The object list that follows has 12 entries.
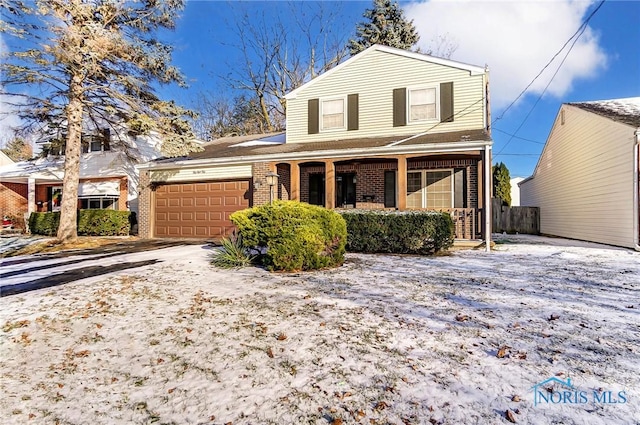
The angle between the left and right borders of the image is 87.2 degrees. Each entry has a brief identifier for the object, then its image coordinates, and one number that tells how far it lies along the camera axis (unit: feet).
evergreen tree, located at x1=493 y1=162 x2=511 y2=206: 66.03
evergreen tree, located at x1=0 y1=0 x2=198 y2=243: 31.07
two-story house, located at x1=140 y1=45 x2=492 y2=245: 34.09
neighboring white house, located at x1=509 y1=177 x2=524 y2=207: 103.83
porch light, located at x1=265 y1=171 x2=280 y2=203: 34.27
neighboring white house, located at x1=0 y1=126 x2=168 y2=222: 50.52
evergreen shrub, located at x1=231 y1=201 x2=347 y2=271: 19.27
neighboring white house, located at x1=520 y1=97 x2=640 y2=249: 30.71
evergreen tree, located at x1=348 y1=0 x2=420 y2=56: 72.59
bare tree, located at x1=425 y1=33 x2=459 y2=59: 73.61
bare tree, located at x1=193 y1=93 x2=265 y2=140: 80.33
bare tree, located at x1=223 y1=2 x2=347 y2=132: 71.05
